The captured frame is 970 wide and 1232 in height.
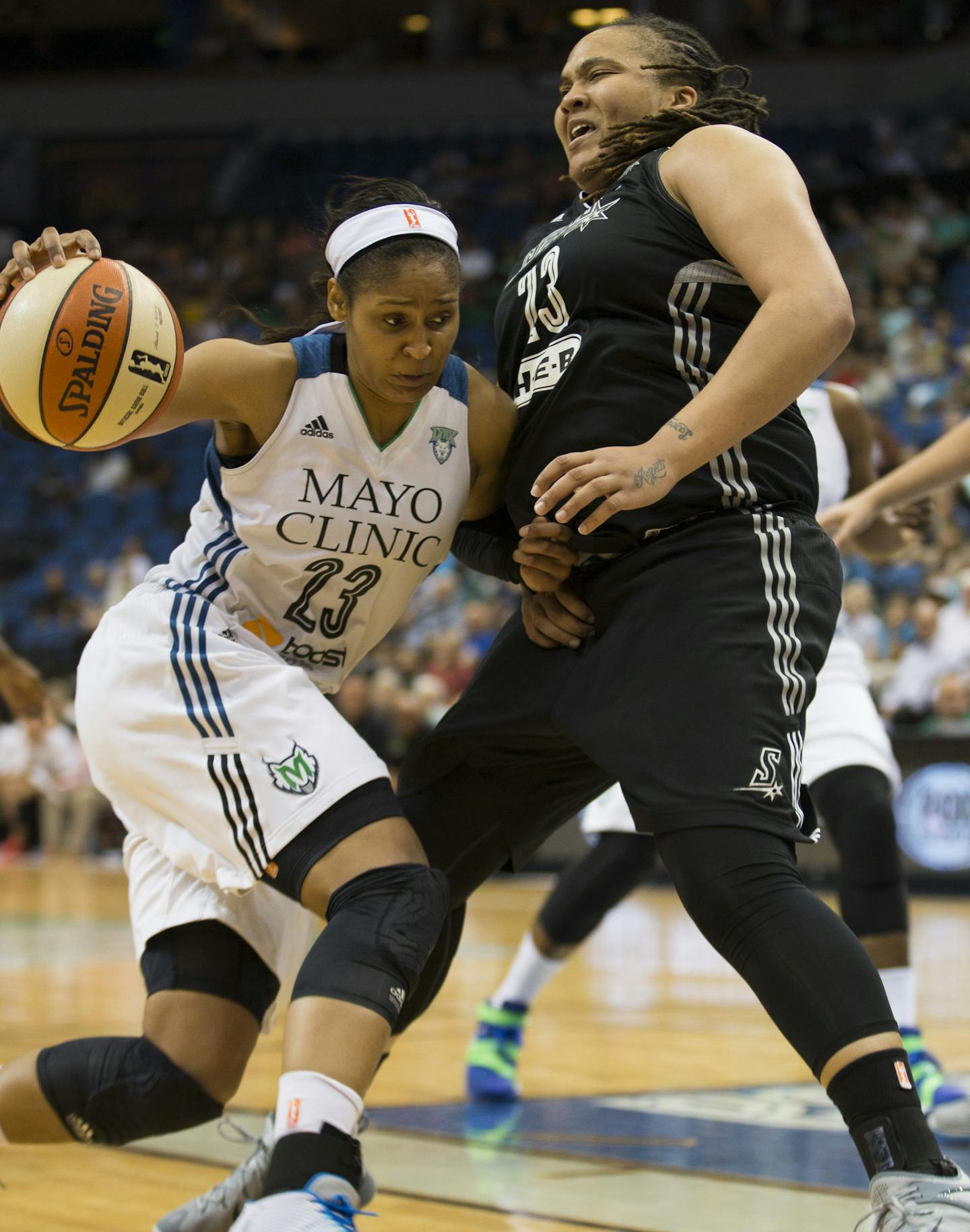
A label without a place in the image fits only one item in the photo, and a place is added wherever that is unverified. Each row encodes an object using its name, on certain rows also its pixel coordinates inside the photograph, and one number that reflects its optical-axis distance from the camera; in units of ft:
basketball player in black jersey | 15.42
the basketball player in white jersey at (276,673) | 16.37
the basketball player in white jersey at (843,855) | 26.12
